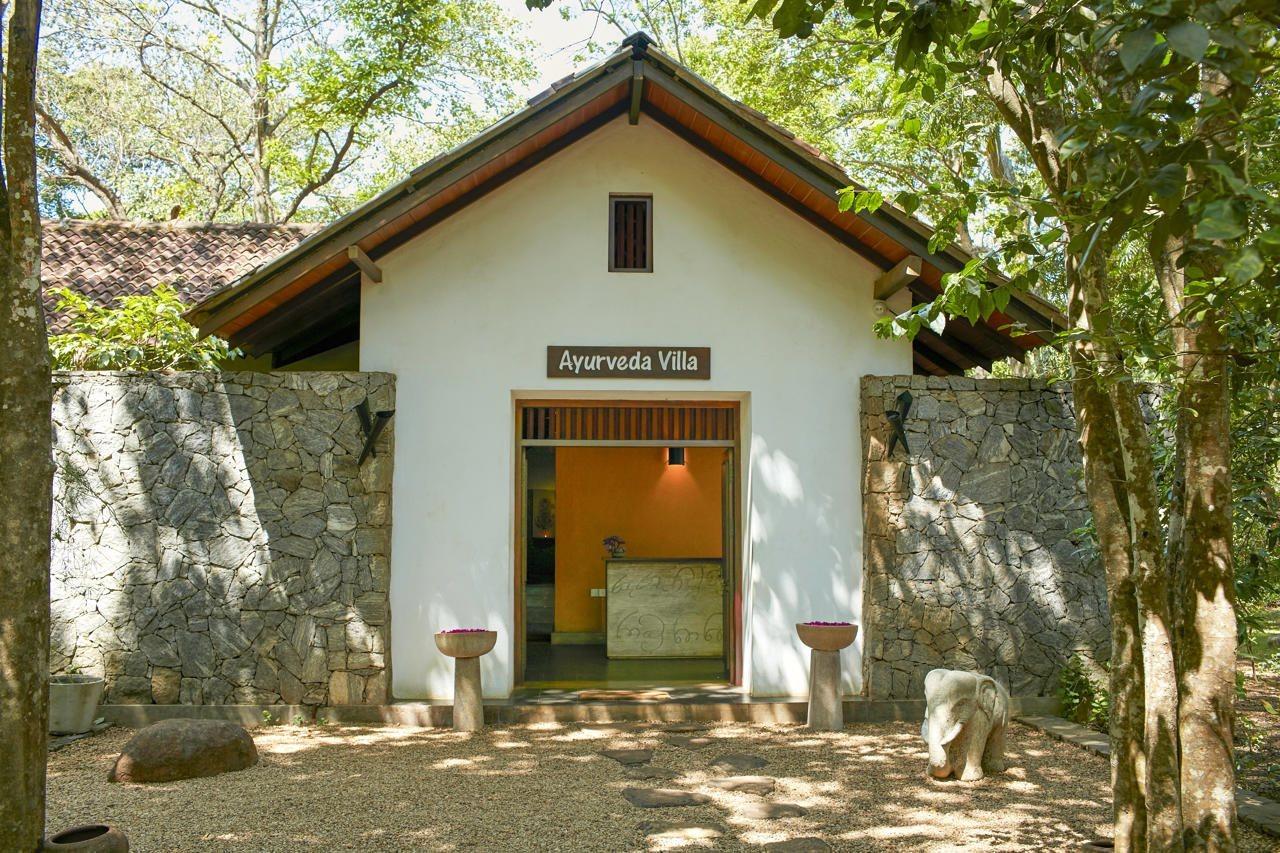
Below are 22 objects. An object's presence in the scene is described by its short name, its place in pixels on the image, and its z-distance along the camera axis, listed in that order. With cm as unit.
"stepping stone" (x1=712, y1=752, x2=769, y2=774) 716
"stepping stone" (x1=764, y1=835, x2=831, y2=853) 545
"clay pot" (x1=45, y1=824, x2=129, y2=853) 446
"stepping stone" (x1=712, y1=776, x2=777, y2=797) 657
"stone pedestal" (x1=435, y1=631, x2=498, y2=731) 812
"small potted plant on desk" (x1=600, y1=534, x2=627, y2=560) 1295
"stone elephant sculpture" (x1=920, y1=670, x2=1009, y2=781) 668
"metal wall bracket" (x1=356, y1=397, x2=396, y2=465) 855
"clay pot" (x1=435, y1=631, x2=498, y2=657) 809
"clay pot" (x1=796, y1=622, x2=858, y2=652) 820
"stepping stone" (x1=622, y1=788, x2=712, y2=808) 625
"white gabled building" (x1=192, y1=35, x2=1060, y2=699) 879
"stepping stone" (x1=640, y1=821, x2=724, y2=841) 562
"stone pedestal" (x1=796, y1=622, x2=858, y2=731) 833
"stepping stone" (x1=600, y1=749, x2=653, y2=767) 732
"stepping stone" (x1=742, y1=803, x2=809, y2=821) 604
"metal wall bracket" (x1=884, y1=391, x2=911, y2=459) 882
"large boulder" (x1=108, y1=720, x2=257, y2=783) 668
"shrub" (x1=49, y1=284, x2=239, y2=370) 876
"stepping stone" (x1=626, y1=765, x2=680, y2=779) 691
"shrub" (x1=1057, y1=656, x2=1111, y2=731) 848
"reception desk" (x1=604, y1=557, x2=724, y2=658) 1166
